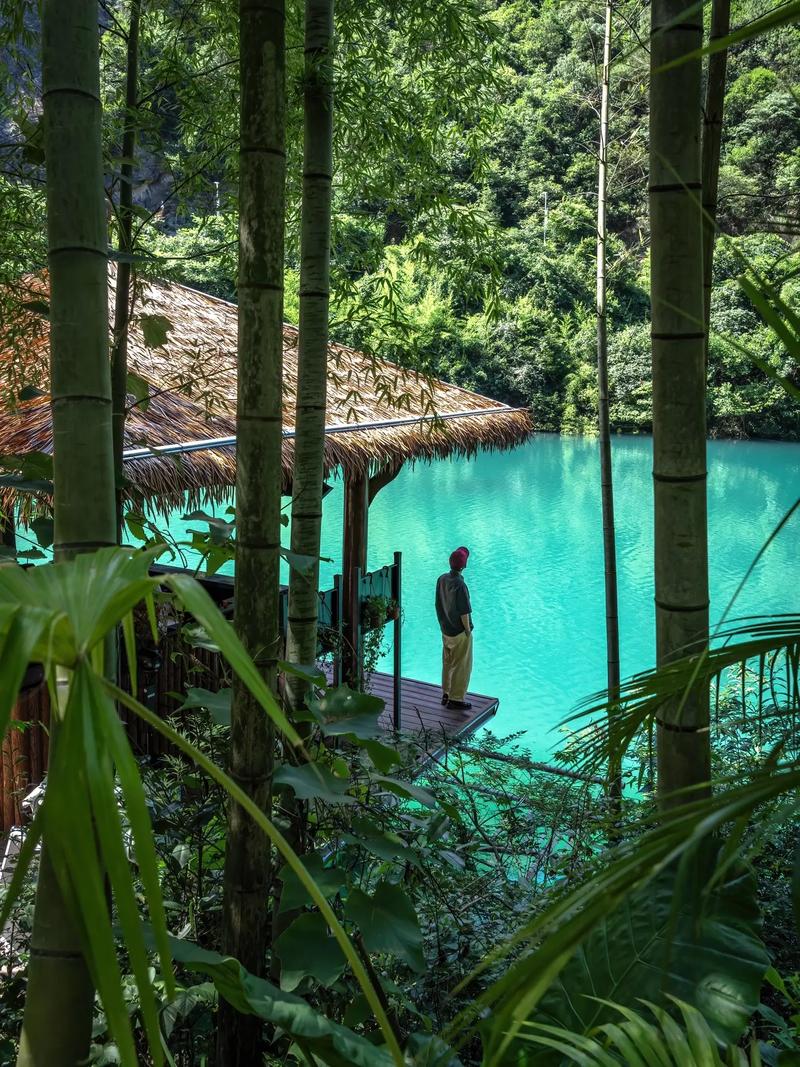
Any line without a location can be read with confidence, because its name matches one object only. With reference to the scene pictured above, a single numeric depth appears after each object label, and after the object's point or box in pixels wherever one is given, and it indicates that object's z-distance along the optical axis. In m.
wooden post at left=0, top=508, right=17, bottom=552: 3.56
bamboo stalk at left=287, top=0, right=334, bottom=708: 1.83
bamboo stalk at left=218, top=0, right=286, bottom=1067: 1.16
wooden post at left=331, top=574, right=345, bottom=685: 4.98
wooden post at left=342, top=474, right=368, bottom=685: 5.17
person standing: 5.65
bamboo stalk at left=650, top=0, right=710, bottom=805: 1.11
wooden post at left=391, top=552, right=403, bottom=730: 5.20
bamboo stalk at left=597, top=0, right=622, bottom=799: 4.05
